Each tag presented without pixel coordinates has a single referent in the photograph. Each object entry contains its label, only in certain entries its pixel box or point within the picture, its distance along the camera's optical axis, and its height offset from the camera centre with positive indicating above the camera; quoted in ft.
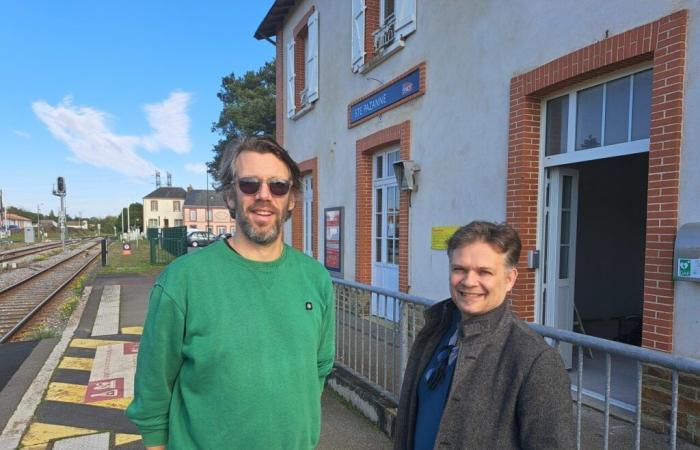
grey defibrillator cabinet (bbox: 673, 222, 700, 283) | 11.05 -0.94
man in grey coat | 4.78 -1.80
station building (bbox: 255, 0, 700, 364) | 11.91 +2.63
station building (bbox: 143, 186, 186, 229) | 272.51 +0.49
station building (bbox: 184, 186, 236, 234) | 234.27 -0.75
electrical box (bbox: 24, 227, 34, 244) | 131.75 -7.17
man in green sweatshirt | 5.72 -1.60
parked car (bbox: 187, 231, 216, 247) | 126.82 -7.85
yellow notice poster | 20.20 -1.01
